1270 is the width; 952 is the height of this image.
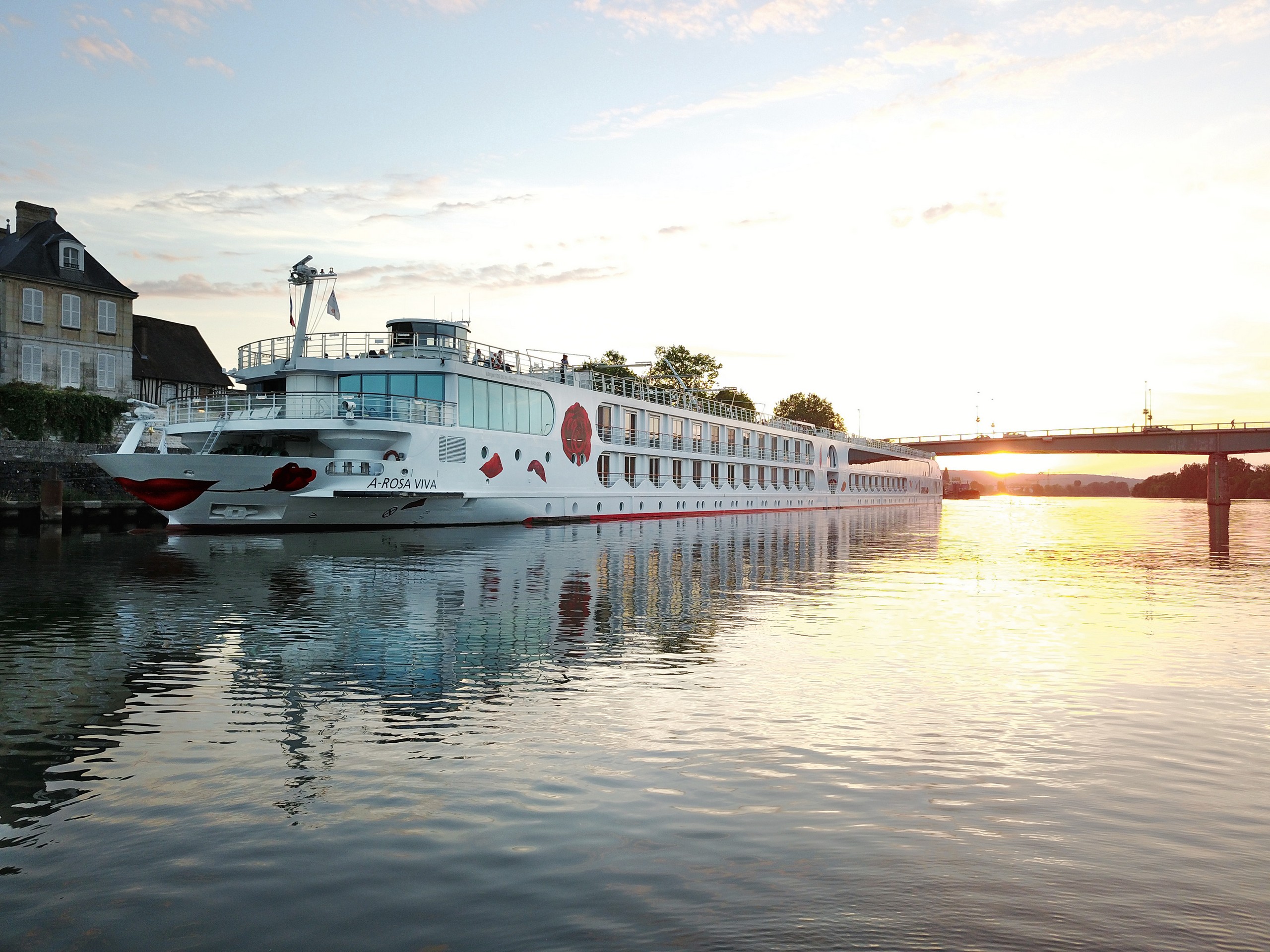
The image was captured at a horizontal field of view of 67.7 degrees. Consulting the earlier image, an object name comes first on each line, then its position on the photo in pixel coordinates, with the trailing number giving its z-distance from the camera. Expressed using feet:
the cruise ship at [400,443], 115.96
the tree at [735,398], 457.80
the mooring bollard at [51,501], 138.21
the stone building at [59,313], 178.81
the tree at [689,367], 450.30
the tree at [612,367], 400.26
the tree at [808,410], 561.02
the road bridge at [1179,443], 343.26
